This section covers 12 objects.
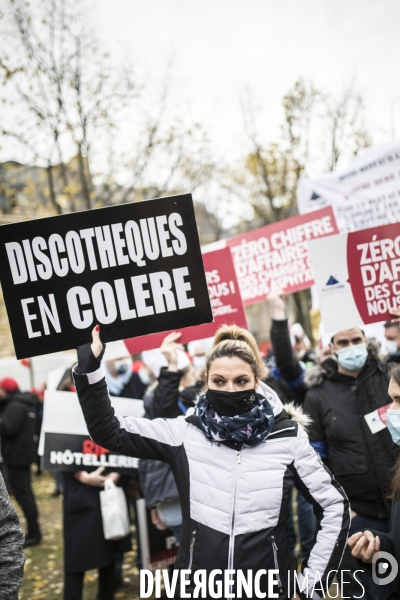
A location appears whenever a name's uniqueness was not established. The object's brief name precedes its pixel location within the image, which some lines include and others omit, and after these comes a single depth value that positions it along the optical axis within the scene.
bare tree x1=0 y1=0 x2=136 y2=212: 9.50
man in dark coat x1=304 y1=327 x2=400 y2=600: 3.10
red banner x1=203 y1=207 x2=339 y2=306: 4.63
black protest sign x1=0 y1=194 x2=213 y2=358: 2.59
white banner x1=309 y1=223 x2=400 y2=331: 3.43
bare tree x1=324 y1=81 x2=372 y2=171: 14.95
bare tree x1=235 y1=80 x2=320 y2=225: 15.17
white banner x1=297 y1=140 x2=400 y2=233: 5.21
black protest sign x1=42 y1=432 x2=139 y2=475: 4.11
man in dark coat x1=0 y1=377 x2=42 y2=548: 6.41
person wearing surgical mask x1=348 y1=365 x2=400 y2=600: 2.24
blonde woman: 2.24
